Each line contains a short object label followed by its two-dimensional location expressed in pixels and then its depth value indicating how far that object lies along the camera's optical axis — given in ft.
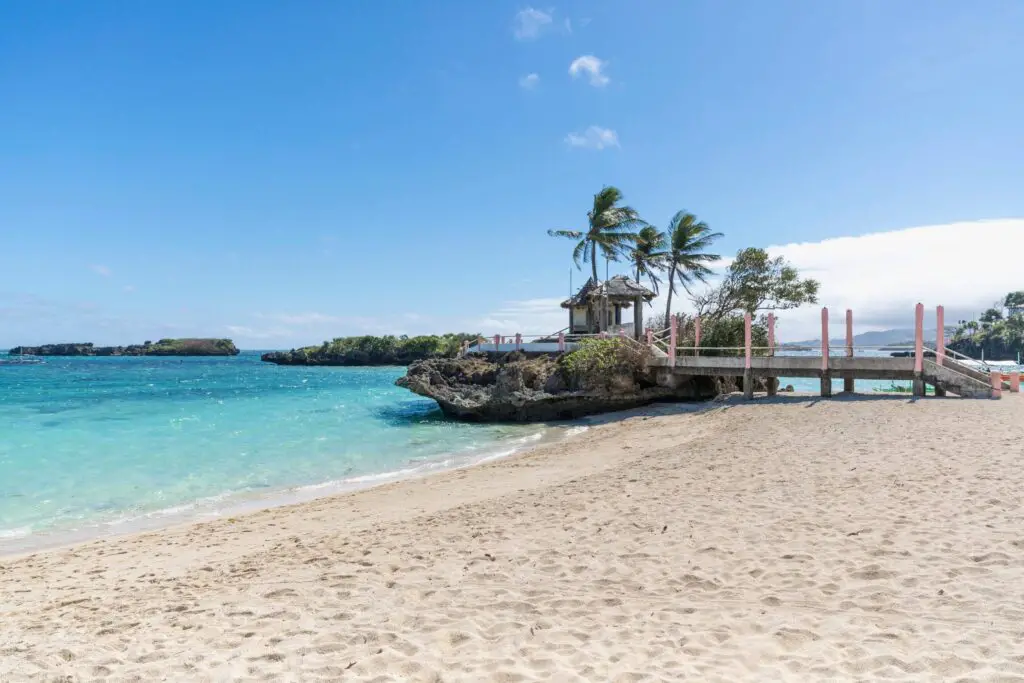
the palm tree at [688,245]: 102.89
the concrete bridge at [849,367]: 58.23
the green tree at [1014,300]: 384.56
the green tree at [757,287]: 95.20
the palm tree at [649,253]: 106.52
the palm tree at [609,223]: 101.30
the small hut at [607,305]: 94.63
